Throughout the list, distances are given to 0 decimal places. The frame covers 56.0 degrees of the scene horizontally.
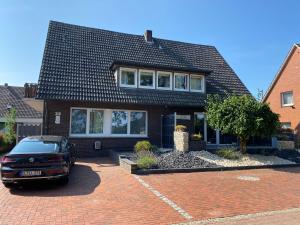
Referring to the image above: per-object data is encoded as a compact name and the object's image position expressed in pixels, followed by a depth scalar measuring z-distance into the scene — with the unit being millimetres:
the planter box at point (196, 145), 15563
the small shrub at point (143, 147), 15267
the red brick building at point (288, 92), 26500
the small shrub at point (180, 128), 15566
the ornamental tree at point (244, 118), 14727
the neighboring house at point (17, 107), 28939
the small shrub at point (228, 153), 15265
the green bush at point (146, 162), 11914
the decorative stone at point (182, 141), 15107
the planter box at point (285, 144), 19219
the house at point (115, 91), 16547
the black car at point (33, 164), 8648
